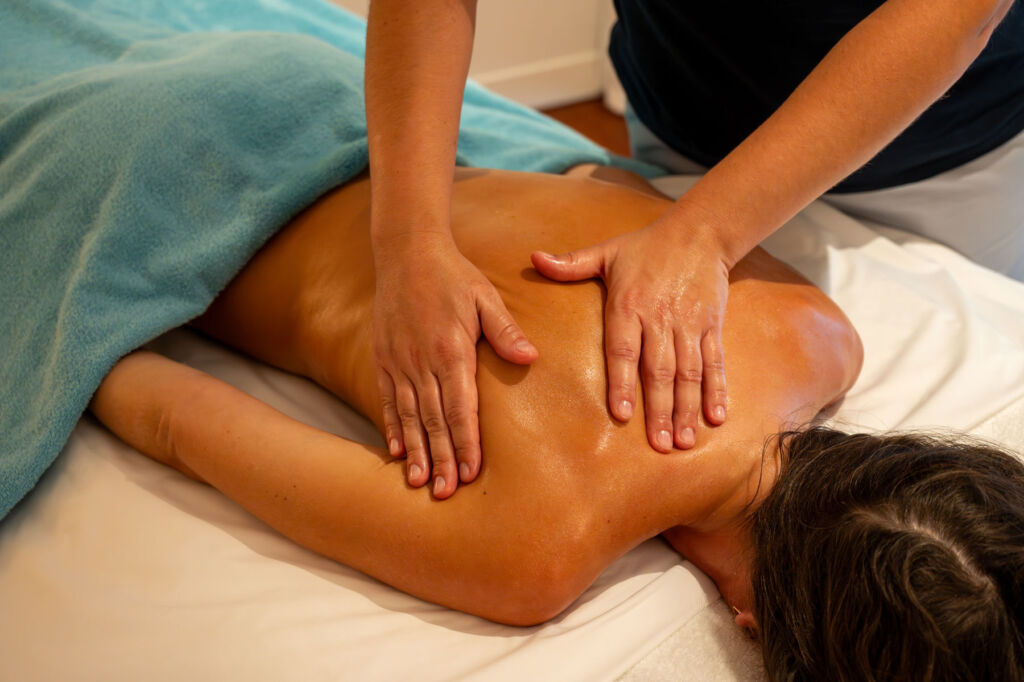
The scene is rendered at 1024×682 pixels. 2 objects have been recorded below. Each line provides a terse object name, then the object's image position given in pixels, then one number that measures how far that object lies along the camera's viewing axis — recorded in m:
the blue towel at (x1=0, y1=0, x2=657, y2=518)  1.13
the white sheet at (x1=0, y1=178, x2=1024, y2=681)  0.89
